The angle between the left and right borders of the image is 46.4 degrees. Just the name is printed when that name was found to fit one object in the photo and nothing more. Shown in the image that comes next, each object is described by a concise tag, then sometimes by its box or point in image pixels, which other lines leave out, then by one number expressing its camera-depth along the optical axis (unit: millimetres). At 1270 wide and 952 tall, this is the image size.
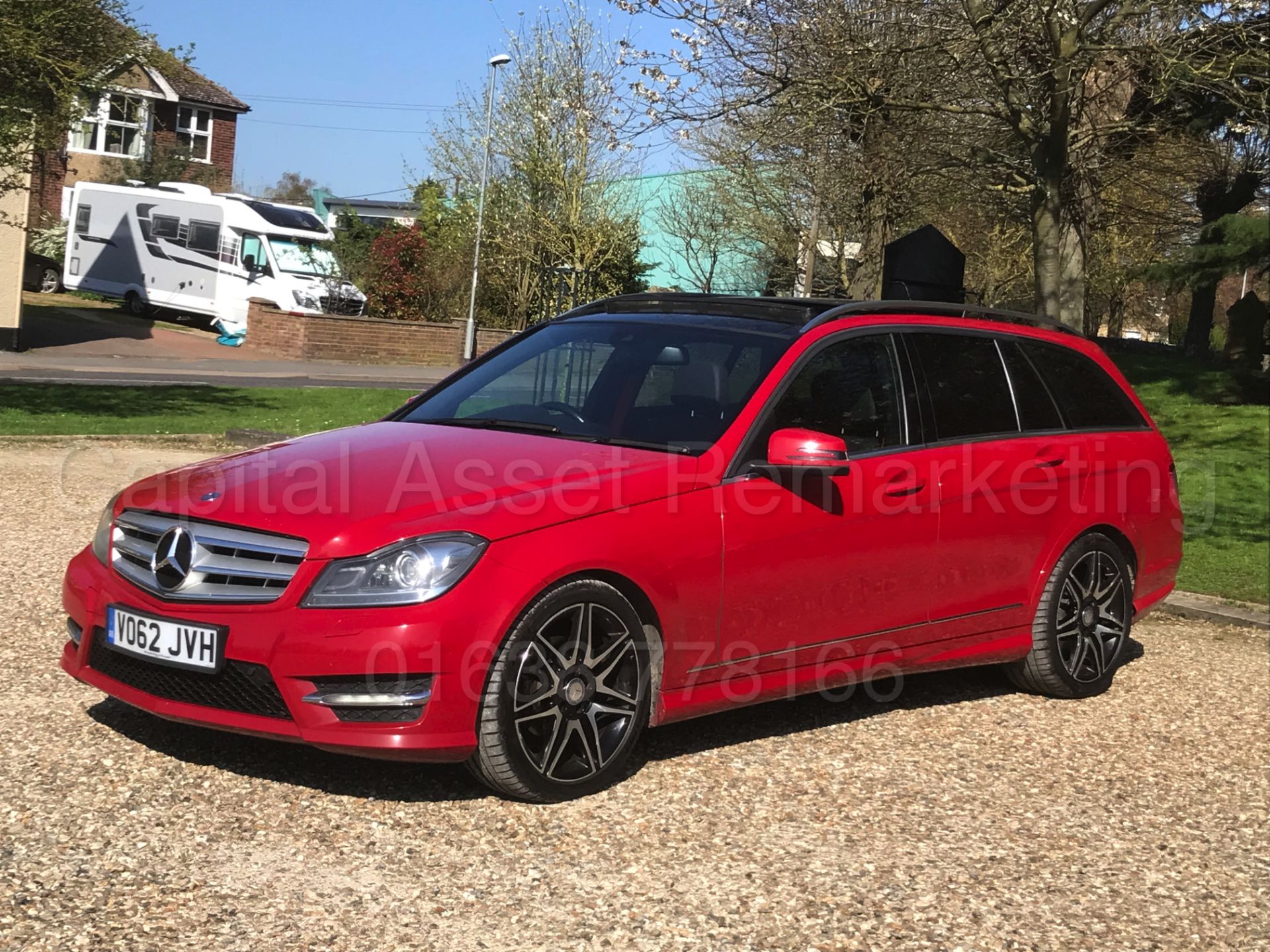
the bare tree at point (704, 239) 40781
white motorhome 36406
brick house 47188
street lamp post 35281
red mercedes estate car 4539
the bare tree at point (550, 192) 36438
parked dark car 40188
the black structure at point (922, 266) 14023
